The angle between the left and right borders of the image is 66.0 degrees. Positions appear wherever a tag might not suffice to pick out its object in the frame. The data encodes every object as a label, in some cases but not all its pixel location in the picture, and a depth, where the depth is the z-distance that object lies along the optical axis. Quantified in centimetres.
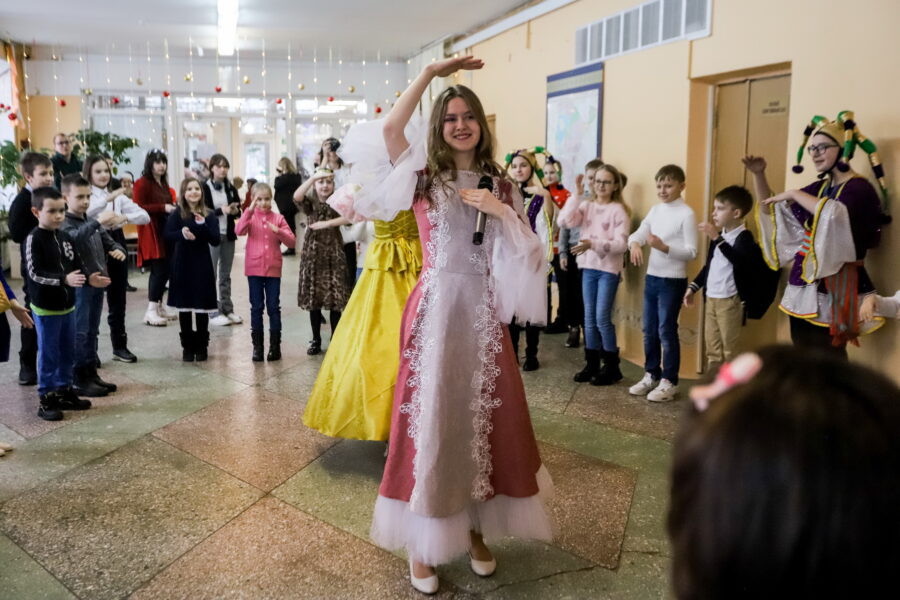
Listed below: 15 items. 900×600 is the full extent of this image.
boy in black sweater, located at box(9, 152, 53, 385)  410
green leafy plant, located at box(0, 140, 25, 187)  788
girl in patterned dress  482
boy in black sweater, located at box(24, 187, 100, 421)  352
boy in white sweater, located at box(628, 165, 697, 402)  405
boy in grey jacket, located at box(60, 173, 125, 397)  394
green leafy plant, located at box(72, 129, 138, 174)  883
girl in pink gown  213
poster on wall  553
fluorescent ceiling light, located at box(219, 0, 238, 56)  741
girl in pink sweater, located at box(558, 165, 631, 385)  436
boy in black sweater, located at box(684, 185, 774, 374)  390
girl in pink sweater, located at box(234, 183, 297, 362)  480
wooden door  421
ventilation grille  452
